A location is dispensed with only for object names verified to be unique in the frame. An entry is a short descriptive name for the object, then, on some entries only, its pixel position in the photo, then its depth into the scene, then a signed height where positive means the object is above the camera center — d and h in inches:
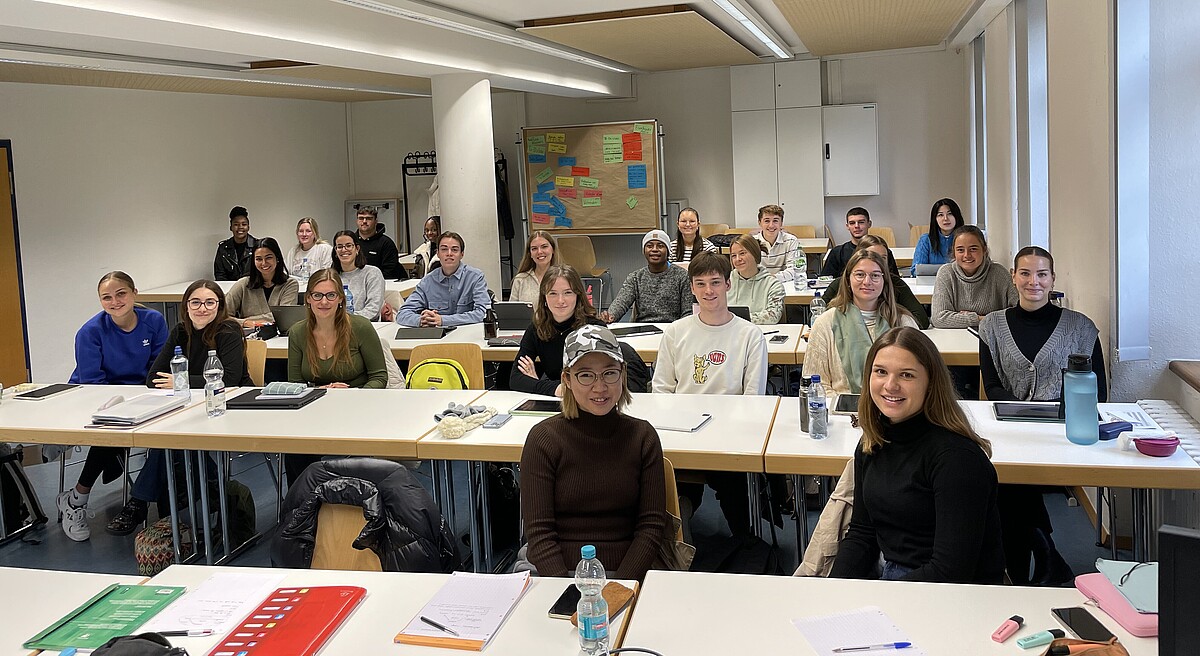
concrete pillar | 330.3 +27.8
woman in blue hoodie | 210.8 -18.8
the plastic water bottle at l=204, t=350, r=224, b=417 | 174.6 -23.9
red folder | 87.0 -34.4
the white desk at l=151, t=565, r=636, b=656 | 86.9 -34.9
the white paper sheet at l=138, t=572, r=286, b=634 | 92.5 -34.1
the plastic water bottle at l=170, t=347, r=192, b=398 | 185.9 -22.8
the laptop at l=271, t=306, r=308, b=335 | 250.7 -16.3
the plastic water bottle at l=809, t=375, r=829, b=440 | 140.9 -27.0
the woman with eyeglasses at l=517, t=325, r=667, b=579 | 117.6 -28.6
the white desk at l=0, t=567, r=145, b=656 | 93.5 -34.1
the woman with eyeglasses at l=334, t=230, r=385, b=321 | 291.7 -8.8
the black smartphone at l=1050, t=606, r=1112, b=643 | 81.6 -34.7
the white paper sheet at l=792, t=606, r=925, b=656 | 82.9 -35.0
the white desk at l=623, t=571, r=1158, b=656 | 83.4 -34.9
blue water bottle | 130.0 -24.9
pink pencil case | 82.7 -34.1
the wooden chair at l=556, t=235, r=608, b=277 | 458.0 -7.6
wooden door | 329.7 -7.9
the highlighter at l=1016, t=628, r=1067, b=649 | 81.0 -34.8
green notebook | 90.4 -34.2
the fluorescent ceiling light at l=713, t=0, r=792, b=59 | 281.1 +67.6
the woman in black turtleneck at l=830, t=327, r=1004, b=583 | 101.3 -27.4
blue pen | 82.0 -35.1
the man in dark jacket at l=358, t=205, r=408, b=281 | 388.8 -0.1
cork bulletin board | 440.5 +27.6
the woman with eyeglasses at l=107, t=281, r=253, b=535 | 201.0 -18.6
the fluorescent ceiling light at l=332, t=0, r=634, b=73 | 237.6 +62.1
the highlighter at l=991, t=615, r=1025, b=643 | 82.2 -34.5
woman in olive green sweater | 201.1 -20.7
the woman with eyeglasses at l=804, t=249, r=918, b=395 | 176.6 -17.9
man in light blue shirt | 280.1 -12.9
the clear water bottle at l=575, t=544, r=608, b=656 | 83.7 -32.5
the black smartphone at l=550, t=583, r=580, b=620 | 91.2 -34.3
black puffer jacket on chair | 121.9 -33.5
